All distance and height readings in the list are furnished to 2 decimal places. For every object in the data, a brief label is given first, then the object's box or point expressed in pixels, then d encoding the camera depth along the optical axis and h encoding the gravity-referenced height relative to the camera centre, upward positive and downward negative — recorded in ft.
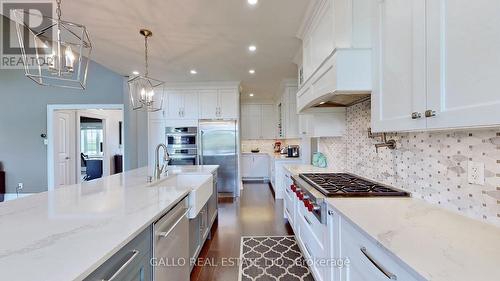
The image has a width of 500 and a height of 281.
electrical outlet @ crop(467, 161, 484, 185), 3.60 -0.56
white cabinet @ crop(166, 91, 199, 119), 17.69 +2.62
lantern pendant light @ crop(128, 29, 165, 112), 9.50 +2.10
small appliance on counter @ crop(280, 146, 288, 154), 20.00 -1.06
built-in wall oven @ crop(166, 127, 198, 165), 17.40 -0.40
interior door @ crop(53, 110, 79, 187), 17.11 -0.56
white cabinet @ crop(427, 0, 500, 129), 2.54 +0.92
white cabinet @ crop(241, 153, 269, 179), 23.89 -2.76
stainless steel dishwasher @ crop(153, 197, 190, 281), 4.30 -2.22
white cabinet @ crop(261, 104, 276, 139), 25.04 +1.81
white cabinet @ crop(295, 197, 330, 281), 5.38 -2.78
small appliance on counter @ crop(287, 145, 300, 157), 17.97 -0.97
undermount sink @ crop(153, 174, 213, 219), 6.43 -1.57
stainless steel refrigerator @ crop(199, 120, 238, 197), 17.37 -0.72
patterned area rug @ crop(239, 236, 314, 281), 7.20 -4.19
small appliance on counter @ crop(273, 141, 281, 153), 23.64 -0.85
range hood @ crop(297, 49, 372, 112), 5.17 +1.49
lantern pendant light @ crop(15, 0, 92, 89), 4.86 +1.98
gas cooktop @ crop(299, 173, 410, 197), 5.28 -1.25
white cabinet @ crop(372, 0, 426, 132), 3.61 +1.27
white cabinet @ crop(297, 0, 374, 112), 5.18 +1.99
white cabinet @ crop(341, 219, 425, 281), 2.75 -1.70
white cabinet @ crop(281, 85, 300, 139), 16.90 +1.86
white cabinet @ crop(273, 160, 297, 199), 15.61 -2.54
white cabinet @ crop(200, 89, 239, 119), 17.60 +2.67
